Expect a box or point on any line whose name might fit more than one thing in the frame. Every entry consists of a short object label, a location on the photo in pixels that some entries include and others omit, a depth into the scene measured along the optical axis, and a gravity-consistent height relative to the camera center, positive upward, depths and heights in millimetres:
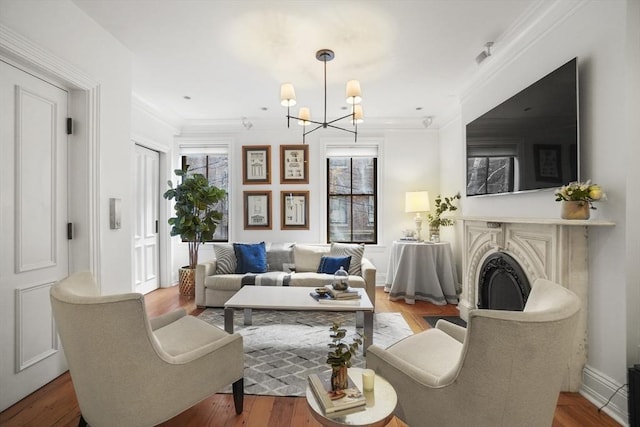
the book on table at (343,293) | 2836 -710
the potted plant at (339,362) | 1325 -603
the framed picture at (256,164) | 5309 +782
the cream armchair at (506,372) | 1188 -601
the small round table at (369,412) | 1191 -750
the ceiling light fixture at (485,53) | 2865 +1415
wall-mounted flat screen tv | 2166 +590
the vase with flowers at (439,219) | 4594 -92
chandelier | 2664 +988
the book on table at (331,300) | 2768 -751
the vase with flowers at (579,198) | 1939 +88
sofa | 3914 -720
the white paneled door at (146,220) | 4551 -115
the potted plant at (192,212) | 4453 +2
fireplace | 2137 -384
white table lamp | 4812 +125
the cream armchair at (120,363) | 1407 -701
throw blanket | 3908 -805
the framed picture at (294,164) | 5289 +778
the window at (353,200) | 5410 +205
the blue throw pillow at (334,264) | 4141 -653
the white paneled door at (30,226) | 1993 -92
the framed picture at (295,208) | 5289 +69
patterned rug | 2352 -1191
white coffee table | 2674 -766
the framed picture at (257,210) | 5309 +36
